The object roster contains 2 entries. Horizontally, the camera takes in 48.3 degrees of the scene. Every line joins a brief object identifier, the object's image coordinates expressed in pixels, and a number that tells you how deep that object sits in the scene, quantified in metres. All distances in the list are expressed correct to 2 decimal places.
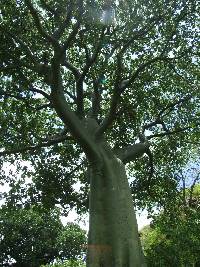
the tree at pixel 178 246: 7.82
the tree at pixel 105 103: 6.46
